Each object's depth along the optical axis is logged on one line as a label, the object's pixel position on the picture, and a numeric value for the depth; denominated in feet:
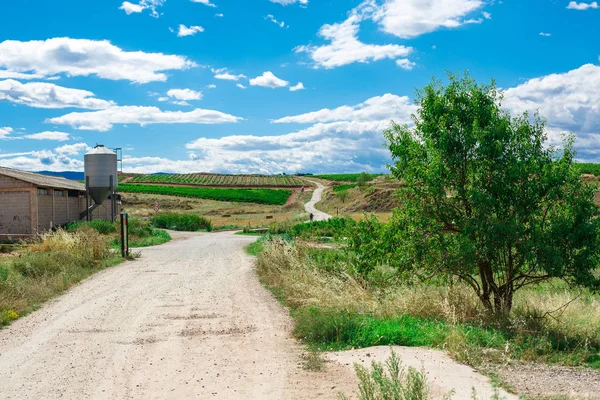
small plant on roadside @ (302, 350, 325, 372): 25.22
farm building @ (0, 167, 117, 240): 105.09
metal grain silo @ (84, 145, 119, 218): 127.13
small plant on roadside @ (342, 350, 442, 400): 17.33
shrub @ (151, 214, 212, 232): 168.35
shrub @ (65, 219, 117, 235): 109.46
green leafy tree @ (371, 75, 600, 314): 32.55
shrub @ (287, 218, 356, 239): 107.55
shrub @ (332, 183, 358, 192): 315.12
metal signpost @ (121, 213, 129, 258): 74.28
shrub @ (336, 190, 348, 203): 272.70
